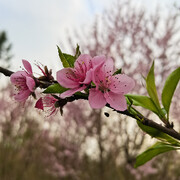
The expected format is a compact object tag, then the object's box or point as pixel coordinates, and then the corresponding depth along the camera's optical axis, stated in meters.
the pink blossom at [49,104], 0.26
